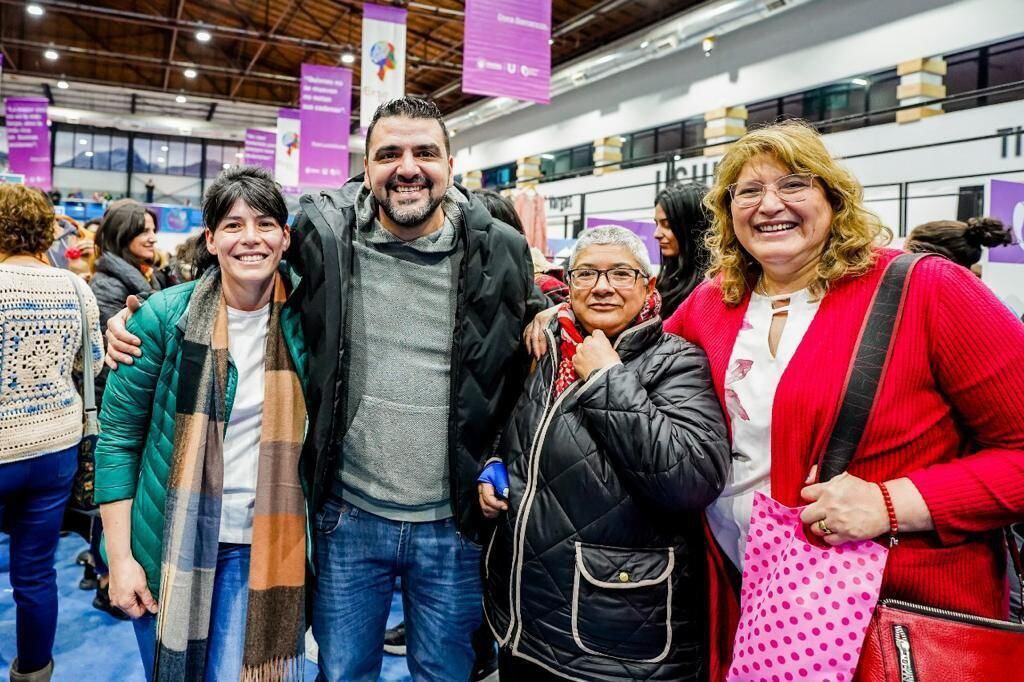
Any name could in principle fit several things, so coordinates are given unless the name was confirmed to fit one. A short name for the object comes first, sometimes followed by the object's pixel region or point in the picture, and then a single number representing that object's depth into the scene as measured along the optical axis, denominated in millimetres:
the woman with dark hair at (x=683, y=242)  2643
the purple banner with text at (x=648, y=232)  5824
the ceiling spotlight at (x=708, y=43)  11017
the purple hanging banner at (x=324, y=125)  10000
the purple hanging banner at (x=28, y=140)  13180
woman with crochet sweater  2297
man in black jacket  1836
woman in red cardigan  1254
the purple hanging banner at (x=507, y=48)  6141
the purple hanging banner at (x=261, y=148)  15430
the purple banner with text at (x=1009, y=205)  3768
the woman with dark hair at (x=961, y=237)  3025
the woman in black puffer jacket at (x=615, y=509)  1474
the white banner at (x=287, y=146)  12867
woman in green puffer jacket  1734
